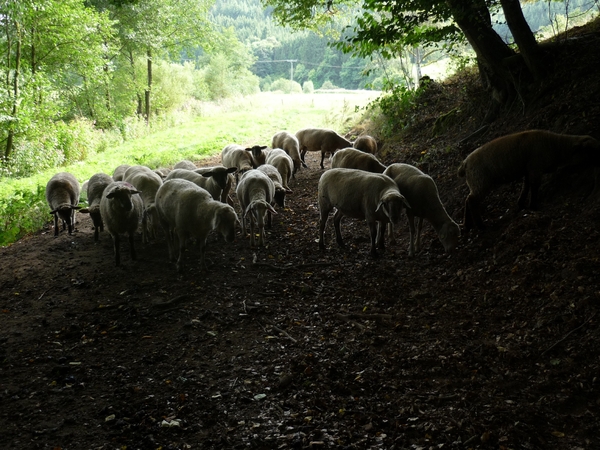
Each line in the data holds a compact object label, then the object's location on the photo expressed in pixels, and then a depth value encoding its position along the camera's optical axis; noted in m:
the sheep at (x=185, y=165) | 12.39
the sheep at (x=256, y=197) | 8.93
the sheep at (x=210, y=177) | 10.10
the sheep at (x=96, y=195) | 9.70
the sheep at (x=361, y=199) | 7.44
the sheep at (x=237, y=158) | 13.73
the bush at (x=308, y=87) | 56.04
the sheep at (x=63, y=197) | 10.47
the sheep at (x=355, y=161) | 10.85
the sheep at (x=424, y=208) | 7.49
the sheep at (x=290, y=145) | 15.69
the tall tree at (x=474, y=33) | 8.64
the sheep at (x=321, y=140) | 15.97
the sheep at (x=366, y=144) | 14.01
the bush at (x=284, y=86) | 57.56
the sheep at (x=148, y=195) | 9.47
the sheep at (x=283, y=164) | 13.09
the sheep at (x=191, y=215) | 7.91
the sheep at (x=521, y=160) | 6.86
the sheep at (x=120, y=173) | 11.77
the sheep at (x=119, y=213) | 8.27
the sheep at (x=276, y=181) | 10.62
